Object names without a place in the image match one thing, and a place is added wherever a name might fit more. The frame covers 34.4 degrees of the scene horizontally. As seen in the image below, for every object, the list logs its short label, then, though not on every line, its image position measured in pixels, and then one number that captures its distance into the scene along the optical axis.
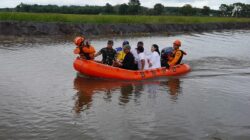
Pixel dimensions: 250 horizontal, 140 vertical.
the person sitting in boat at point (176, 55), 14.16
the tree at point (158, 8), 61.75
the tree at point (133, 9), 57.29
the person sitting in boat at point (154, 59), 13.38
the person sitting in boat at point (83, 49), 13.02
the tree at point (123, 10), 57.53
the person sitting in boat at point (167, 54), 14.52
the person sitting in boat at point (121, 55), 13.07
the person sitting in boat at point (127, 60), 12.77
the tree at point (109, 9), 59.09
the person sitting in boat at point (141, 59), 13.14
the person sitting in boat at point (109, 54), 13.31
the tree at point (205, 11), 71.44
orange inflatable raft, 12.54
